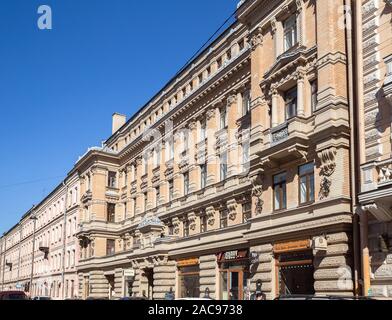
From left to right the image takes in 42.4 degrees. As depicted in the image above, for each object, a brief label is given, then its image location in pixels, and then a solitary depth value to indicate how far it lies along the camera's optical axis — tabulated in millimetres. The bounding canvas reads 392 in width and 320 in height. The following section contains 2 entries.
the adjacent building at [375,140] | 18672
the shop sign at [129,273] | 41688
